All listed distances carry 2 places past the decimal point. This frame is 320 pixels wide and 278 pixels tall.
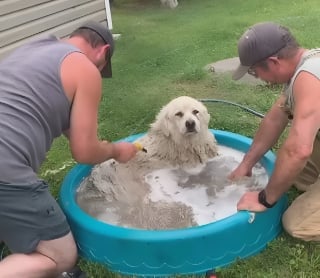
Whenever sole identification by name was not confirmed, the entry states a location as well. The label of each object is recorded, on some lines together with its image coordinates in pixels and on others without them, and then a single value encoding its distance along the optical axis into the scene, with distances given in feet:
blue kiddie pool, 9.86
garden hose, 16.97
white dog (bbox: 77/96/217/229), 12.36
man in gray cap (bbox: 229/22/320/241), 9.01
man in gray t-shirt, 9.13
